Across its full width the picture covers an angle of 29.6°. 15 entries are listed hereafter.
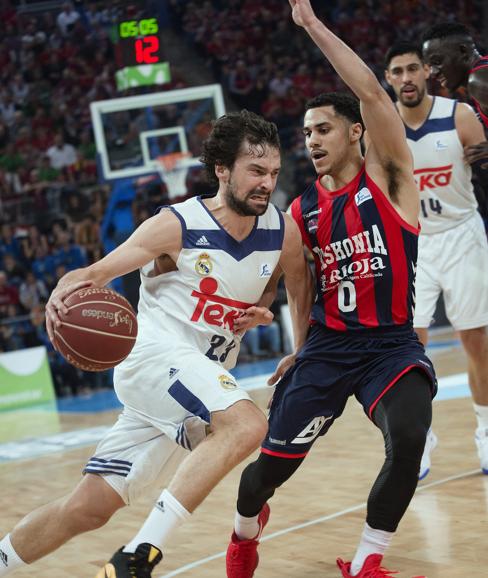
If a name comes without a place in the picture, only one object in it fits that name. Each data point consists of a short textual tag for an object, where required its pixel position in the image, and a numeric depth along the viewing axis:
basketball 3.48
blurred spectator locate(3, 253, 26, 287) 12.86
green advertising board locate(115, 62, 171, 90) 12.73
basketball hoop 13.16
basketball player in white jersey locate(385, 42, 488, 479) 5.54
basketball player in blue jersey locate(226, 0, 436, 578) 3.82
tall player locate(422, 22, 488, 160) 5.19
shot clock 12.63
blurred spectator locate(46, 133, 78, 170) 15.28
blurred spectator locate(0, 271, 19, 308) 12.43
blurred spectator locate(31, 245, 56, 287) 13.14
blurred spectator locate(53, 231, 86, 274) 13.26
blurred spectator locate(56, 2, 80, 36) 17.39
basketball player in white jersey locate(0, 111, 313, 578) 3.48
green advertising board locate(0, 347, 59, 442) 11.42
